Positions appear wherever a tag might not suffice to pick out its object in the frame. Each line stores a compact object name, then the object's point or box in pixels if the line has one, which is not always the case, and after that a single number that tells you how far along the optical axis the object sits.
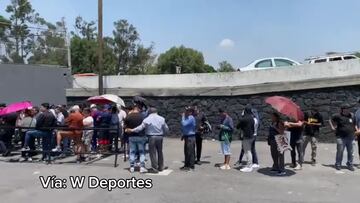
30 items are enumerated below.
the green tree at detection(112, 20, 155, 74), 54.00
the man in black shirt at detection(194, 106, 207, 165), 13.04
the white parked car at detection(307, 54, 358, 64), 25.34
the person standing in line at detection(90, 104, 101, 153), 14.76
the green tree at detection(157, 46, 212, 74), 66.50
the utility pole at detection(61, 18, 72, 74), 24.61
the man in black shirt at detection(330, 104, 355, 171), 12.20
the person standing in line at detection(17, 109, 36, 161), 13.93
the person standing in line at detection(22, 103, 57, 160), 13.47
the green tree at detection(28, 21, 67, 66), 22.89
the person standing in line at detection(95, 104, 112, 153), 14.55
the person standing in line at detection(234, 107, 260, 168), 12.77
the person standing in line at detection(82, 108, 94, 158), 13.77
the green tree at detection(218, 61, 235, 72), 74.44
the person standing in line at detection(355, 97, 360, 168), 12.39
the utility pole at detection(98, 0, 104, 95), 22.66
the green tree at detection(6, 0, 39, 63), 21.69
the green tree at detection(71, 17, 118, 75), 50.50
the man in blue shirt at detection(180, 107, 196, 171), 12.15
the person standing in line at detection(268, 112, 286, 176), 11.65
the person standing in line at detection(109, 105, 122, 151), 14.32
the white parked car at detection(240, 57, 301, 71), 25.19
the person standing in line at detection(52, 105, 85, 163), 13.50
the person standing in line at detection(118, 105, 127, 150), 14.07
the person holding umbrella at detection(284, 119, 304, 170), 12.49
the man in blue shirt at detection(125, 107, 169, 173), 11.73
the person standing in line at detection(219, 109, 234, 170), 12.50
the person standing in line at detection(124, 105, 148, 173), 11.88
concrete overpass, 19.33
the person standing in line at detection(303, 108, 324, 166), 12.98
